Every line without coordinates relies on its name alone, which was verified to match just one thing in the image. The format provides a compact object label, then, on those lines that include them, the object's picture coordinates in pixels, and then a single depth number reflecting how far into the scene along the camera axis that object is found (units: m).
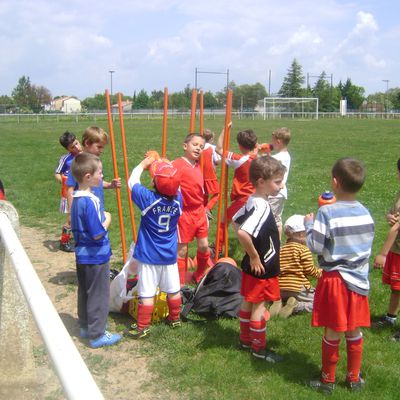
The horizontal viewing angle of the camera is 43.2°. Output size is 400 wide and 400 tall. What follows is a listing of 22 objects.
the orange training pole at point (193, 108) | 5.47
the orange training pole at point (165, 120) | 5.29
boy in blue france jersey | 4.42
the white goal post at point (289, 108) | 62.38
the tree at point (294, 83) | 91.94
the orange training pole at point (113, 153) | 5.17
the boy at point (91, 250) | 4.24
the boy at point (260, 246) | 3.95
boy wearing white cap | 5.00
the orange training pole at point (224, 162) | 5.23
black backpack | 4.91
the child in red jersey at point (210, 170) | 7.22
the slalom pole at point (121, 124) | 5.19
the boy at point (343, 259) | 3.44
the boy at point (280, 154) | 6.16
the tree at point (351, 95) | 100.06
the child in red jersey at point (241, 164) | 5.98
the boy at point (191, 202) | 5.35
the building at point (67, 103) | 128.80
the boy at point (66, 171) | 6.84
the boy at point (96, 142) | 5.49
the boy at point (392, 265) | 4.16
